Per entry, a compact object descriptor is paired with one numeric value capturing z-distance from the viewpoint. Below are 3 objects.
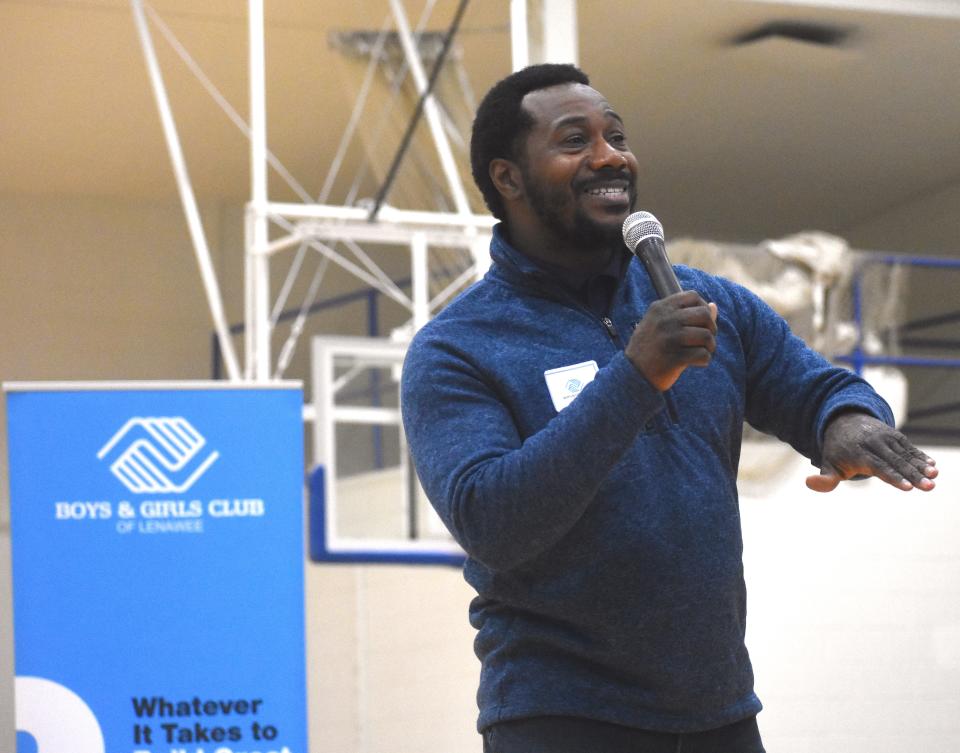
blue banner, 9.84
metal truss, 13.18
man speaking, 3.15
